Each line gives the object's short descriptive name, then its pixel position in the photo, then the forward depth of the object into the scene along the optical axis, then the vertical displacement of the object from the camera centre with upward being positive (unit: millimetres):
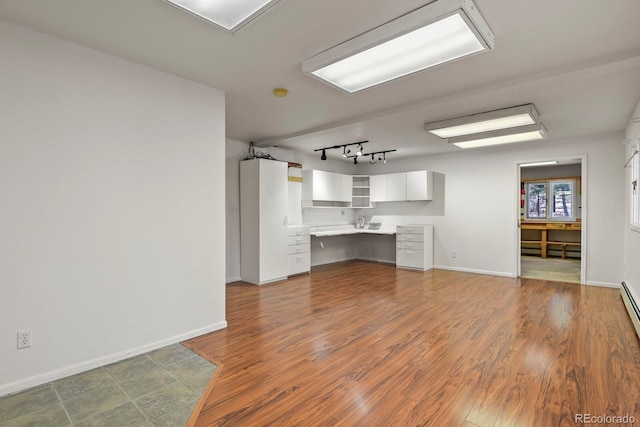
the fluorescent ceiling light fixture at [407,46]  1937 +1132
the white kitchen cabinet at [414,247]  6641 -845
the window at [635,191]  3718 +184
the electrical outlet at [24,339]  2227 -913
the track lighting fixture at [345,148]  5837 +1147
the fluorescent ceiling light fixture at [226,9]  1888 +1211
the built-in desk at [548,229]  8086 -643
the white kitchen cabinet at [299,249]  5883 -792
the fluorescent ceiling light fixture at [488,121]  3776 +1084
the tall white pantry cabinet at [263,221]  5340 -233
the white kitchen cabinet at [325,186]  6715 +451
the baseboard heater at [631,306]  3278 -1166
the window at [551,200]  8477 +170
